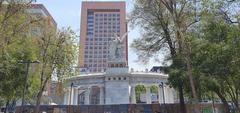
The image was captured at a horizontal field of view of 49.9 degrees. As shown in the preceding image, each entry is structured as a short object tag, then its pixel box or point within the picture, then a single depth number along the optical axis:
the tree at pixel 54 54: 27.66
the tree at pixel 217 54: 18.44
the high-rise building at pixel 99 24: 141.75
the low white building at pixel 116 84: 45.75
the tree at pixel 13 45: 18.97
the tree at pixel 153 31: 24.38
